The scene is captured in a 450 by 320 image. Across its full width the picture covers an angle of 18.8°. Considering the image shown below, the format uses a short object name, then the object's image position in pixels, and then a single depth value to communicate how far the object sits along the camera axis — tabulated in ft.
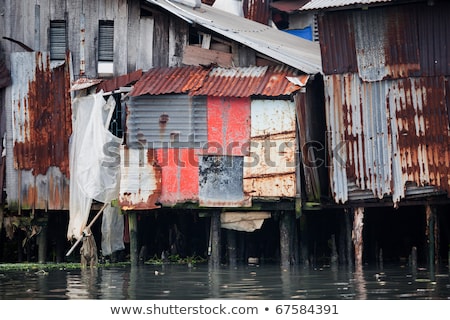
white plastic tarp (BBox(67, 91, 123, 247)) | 104.63
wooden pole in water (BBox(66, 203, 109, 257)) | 103.81
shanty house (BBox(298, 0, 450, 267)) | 96.78
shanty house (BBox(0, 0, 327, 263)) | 100.37
